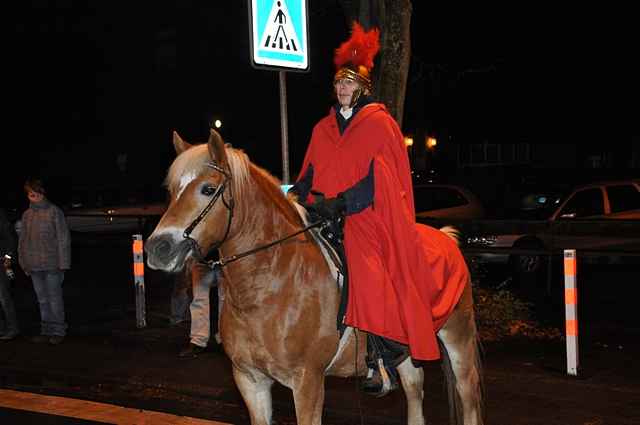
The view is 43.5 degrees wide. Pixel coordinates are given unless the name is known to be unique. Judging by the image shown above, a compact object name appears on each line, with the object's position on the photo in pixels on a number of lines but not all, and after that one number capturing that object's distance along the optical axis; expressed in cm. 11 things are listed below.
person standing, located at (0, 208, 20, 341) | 1048
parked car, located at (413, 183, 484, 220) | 1762
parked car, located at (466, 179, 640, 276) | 1347
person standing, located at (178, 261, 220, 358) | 908
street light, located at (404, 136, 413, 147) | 4224
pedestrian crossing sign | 752
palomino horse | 440
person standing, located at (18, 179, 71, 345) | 1005
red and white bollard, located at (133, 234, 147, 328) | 1077
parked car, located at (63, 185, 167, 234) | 2509
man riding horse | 484
